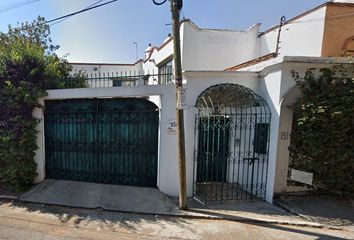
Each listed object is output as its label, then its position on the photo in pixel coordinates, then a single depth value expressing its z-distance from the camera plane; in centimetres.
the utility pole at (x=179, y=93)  508
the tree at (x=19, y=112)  637
